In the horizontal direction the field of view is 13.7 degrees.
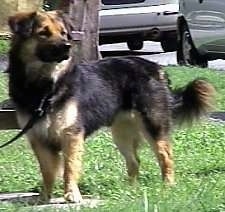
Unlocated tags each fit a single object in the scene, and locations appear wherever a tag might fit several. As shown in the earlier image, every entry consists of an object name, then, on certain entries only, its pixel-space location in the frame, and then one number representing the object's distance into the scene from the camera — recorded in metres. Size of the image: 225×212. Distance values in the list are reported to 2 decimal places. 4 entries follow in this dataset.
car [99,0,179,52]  19.75
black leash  7.14
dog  7.16
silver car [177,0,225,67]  16.05
